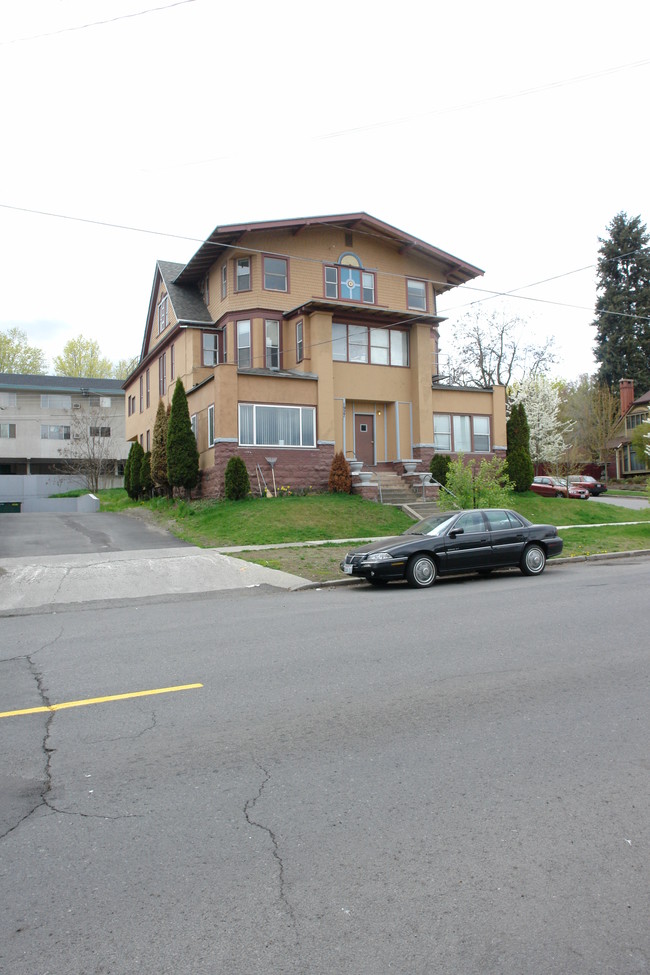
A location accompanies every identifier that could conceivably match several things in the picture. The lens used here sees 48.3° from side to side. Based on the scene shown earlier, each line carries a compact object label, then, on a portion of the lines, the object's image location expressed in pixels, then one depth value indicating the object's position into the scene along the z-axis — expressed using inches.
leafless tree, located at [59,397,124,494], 1817.2
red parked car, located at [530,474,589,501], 1463.0
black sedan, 544.1
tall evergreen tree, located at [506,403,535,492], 1202.0
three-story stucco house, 1045.8
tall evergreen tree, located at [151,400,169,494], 1190.3
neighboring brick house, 2129.3
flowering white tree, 1875.0
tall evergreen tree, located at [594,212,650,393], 2329.0
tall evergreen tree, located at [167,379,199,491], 1048.2
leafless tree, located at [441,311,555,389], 2084.2
